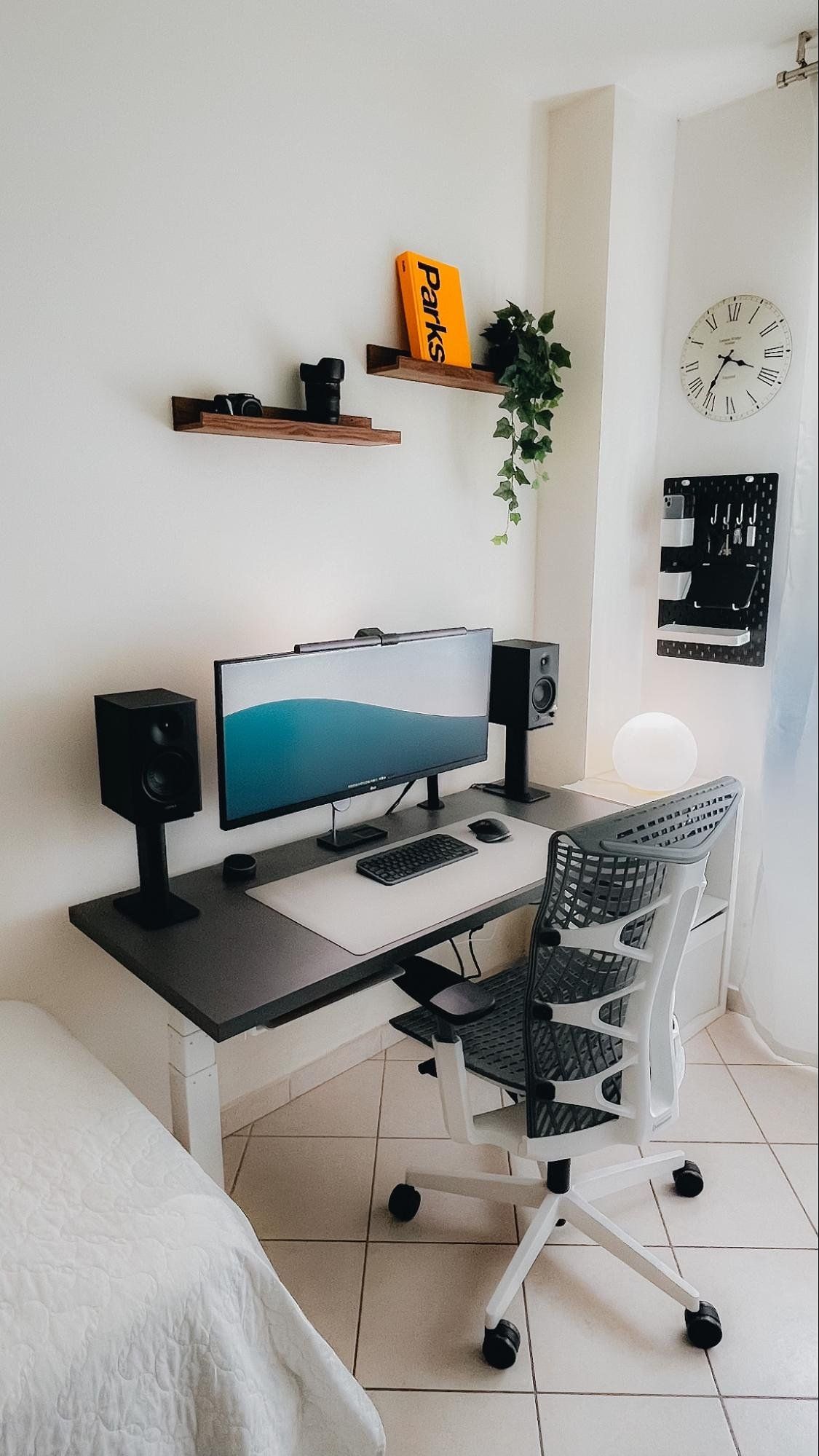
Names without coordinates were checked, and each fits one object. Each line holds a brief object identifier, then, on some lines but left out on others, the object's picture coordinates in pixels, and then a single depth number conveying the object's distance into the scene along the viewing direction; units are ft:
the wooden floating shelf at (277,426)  5.68
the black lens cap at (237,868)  6.25
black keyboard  6.23
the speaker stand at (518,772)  7.94
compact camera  5.78
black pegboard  7.91
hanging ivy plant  7.58
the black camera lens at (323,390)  6.28
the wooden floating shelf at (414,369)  6.76
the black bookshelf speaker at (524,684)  7.70
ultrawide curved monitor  5.85
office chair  4.55
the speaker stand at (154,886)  5.47
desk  4.69
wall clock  7.59
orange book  6.96
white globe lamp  7.95
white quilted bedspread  3.31
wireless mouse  6.95
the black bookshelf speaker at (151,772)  5.26
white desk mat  5.47
